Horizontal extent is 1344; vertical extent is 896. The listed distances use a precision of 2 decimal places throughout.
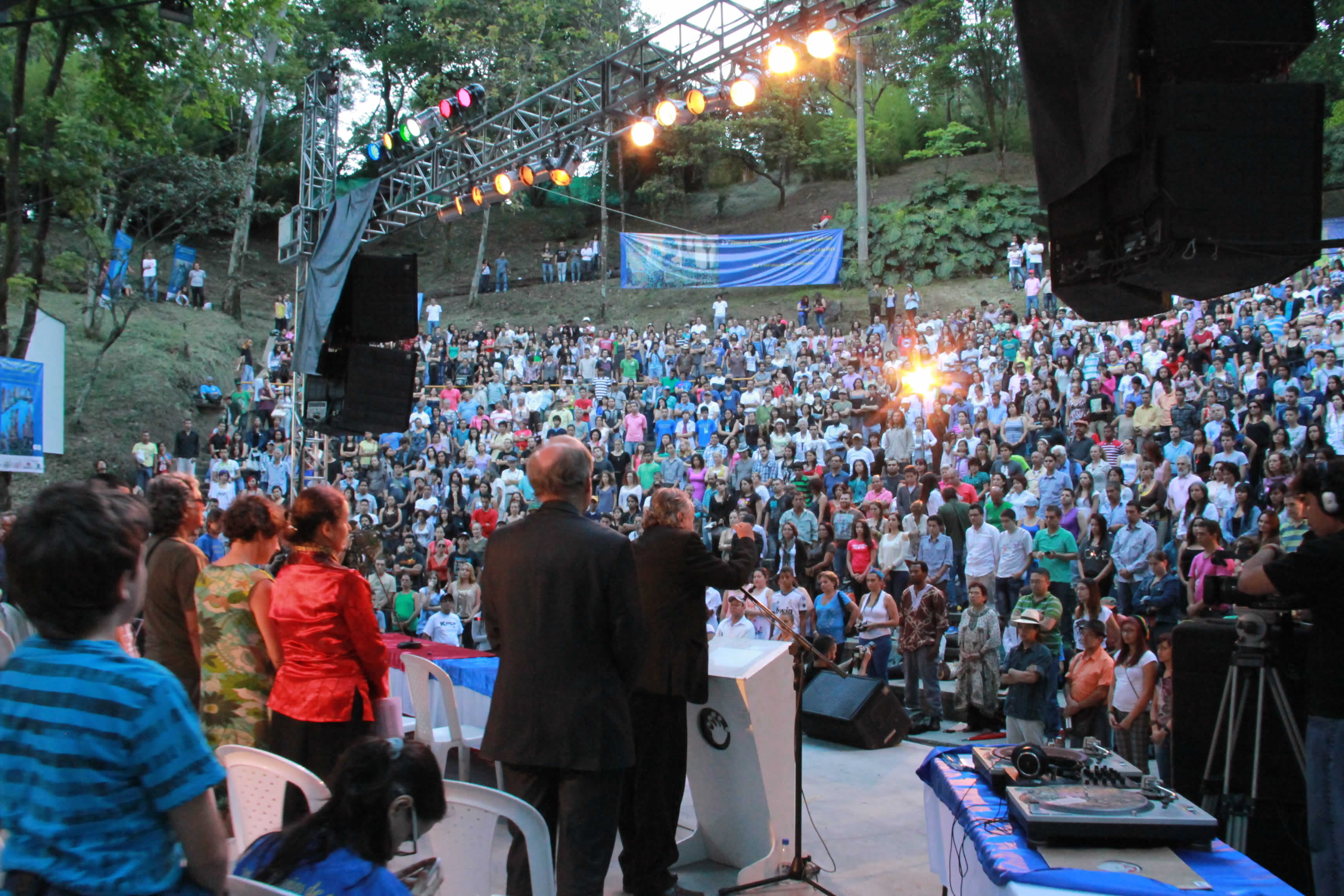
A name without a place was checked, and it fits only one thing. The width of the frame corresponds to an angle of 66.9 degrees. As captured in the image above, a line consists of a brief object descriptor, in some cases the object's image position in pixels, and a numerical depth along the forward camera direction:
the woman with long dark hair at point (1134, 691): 5.39
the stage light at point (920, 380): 15.91
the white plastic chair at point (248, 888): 1.73
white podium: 3.67
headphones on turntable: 2.72
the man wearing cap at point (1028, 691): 5.98
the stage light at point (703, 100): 8.19
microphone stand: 3.64
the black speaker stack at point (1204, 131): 3.06
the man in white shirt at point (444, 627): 9.91
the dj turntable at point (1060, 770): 2.68
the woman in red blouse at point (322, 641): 3.07
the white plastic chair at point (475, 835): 2.33
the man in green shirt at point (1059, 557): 8.88
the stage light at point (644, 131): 8.56
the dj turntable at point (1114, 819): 2.33
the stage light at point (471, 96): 9.32
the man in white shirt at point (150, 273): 24.88
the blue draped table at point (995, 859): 2.15
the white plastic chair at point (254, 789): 2.71
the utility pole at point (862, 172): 24.06
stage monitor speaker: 6.65
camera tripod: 3.00
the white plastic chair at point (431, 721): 5.16
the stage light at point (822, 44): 7.17
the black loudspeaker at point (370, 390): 8.08
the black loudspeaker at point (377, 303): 8.16
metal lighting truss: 7.51
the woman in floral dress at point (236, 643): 3.29
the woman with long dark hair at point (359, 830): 1.81
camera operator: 2.73
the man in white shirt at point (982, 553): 9.24
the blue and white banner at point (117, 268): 21.98
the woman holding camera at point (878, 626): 8.27
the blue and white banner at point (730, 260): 23.42
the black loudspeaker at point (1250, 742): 3.12
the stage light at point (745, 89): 7.95
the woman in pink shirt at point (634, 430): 16.41
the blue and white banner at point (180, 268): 26.02
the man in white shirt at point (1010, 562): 8.95
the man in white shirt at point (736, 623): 8.38
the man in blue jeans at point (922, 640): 7.67
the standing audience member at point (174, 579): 3.41
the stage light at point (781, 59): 7.53
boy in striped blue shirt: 1.44
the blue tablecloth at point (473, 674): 5.64
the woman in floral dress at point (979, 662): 7.31
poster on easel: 8.23
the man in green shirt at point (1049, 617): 6.12
